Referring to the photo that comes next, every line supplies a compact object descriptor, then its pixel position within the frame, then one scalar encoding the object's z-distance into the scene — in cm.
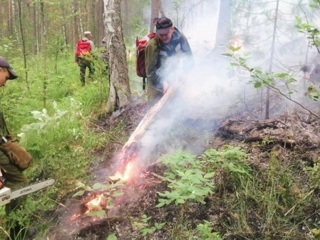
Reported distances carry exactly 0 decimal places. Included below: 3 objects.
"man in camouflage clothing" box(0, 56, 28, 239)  377
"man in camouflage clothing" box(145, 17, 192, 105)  561
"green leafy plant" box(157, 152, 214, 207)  292
